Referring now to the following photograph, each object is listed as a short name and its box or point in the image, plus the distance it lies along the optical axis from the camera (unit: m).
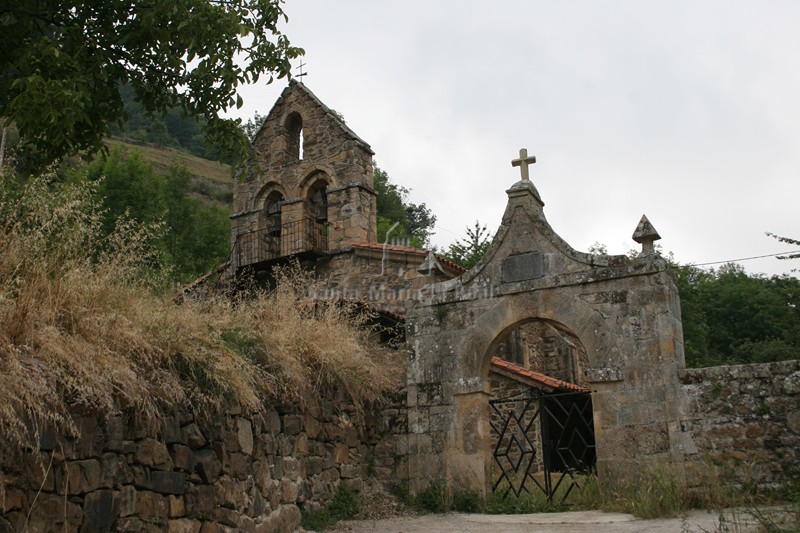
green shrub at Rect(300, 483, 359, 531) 9.12
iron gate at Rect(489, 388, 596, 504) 11.18
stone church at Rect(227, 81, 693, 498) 9.89
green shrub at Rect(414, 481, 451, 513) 10.52
